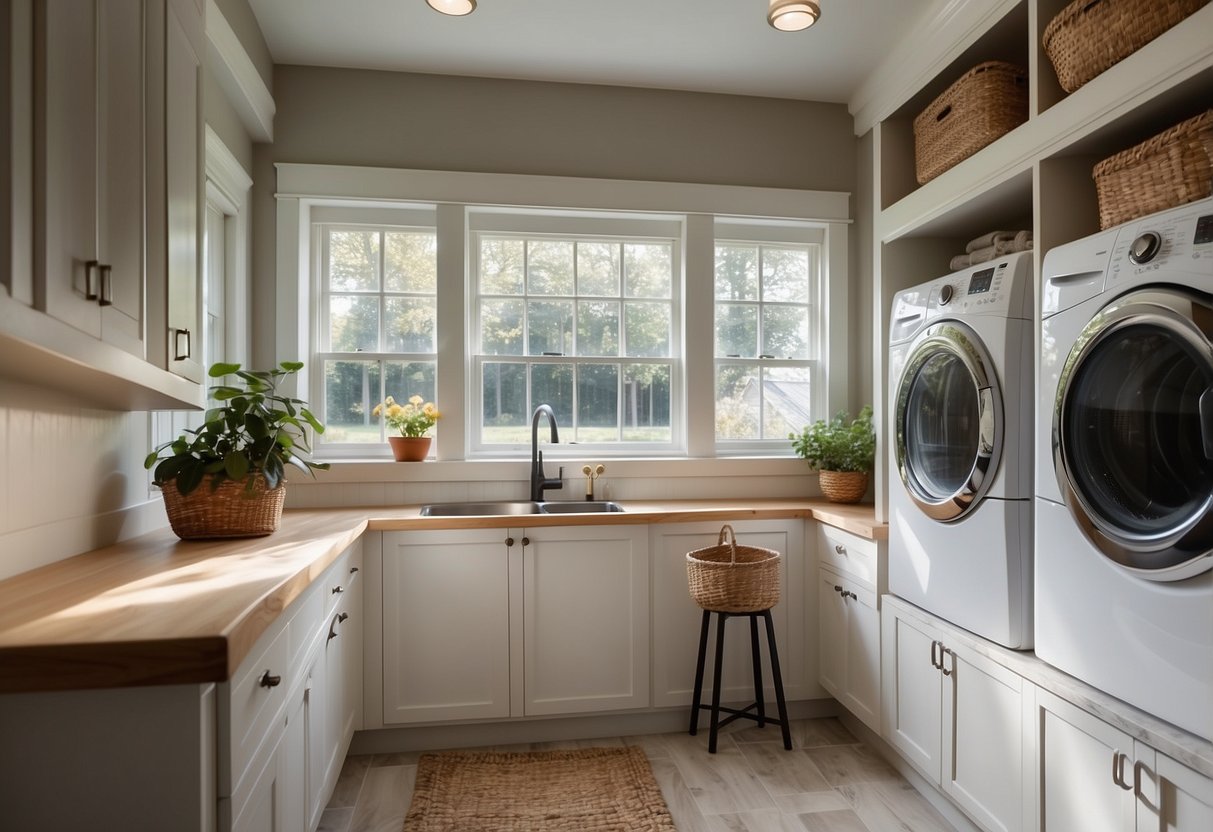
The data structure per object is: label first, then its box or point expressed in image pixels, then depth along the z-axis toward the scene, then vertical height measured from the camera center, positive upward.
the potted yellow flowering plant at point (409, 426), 2.97 -0.03
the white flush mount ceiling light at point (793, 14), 2.14 +1.26
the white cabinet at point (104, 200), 1.02 +0.40
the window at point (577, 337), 3.22 +0.38
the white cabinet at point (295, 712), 1.16 -0.63
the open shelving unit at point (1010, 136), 1.54 +0.71
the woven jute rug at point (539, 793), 2.13 -1.22
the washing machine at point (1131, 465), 1.28 -0.10
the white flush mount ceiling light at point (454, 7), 2.41 +1.42
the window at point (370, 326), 3.12 +0.41
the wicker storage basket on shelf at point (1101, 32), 1.53 +0.88
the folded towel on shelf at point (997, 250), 2.04 +0.52
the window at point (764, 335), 3.41 +0.41
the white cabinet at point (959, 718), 1.78 -0.85
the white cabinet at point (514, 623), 2.56 -0.75
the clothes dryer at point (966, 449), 1.82 -0.09
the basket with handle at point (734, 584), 2.44 -0.58
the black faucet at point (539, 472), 2.92 -0.22
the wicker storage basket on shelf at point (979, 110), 2.10 +0.94
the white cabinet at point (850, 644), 2.47 -0.84
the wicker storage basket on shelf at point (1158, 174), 1.42 +0.52
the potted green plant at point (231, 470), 1.94 -0.14
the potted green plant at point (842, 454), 3.00 -0.15
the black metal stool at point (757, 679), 2.57 -0.97
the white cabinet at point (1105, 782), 1.31 -0.74
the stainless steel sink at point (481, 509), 2.92 -0.38
